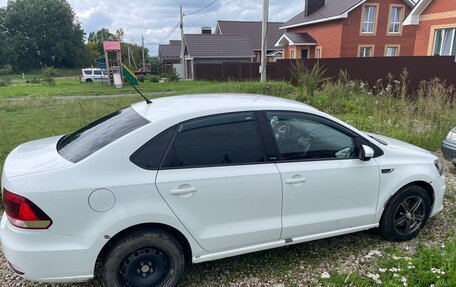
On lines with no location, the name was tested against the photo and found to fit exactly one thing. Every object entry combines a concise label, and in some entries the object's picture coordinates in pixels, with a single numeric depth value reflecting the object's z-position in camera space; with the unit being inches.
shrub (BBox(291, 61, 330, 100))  469.4
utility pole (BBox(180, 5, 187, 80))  1285.7
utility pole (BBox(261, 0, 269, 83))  657.5
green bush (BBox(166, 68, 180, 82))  1247.8
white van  1265.4
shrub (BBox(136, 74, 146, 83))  1288.0
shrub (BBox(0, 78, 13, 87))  1112.5
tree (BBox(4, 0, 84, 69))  2369.6
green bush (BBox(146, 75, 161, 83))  1258.6
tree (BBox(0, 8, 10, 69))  2188.7
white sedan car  91.4
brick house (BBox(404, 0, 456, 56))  626.8
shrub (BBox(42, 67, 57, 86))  1170.8
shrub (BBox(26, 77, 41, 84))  1303.8
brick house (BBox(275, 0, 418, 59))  987.3
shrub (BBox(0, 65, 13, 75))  1800.0
